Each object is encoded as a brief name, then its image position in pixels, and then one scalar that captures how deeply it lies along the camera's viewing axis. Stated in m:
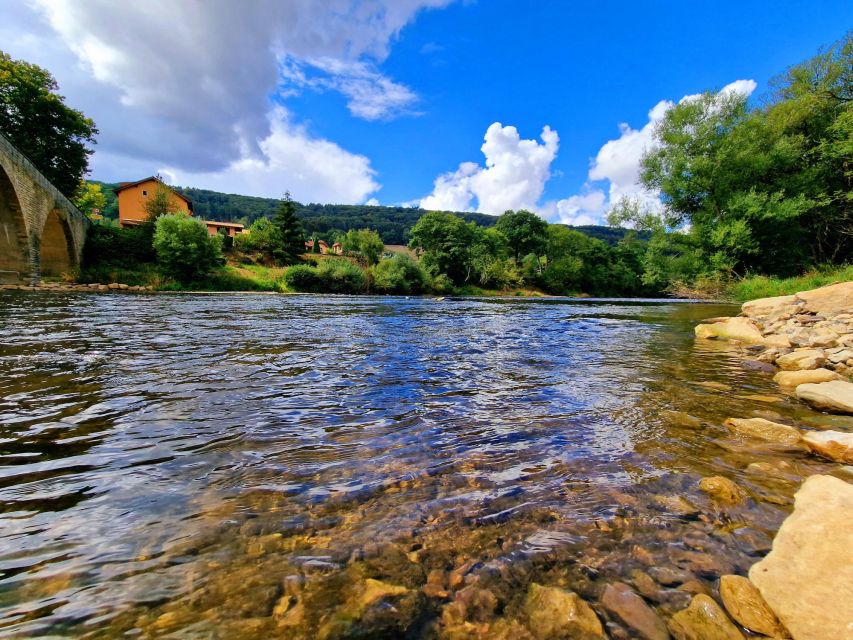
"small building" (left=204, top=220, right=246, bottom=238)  74.12
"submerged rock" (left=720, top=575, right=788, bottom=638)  1.56
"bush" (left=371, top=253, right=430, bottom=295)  46.06
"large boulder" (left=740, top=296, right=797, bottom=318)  12.83
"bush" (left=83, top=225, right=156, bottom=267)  37.31
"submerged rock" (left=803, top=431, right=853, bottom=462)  3.13
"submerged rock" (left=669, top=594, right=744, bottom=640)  1.54
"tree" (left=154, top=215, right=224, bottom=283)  37.06
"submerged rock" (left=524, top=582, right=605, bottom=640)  1.54
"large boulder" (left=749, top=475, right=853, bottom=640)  1.52
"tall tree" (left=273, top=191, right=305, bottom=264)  57.06
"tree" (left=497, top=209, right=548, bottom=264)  73.75
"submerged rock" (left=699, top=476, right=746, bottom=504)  2.61
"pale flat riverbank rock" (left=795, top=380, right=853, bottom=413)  4.34
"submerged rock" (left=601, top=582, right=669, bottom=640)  1.55
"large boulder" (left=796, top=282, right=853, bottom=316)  10.25
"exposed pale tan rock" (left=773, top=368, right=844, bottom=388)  5.47
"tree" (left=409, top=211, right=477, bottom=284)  61.34
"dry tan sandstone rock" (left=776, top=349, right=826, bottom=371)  6.34
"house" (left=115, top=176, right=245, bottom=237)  59.10
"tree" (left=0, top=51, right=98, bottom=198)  36.06
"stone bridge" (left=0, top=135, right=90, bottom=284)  22.02
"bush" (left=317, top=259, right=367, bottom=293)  43.41
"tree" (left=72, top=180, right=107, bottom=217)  49.48
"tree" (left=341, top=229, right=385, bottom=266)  56.62
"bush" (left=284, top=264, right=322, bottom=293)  42.47
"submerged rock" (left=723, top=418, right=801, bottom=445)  3.57
